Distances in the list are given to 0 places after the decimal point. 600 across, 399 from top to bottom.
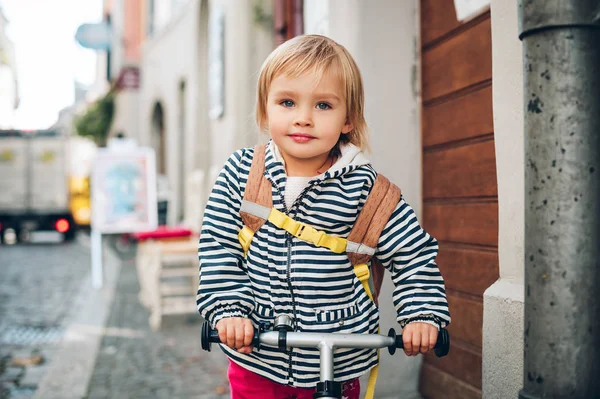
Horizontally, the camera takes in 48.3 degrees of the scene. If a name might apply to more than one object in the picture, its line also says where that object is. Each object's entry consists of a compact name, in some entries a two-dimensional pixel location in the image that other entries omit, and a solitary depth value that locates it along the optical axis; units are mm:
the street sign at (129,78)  16266
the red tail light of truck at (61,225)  19234
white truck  19391
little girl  1814
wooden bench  6281
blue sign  18156
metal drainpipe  1715
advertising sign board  8805
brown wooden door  3004
